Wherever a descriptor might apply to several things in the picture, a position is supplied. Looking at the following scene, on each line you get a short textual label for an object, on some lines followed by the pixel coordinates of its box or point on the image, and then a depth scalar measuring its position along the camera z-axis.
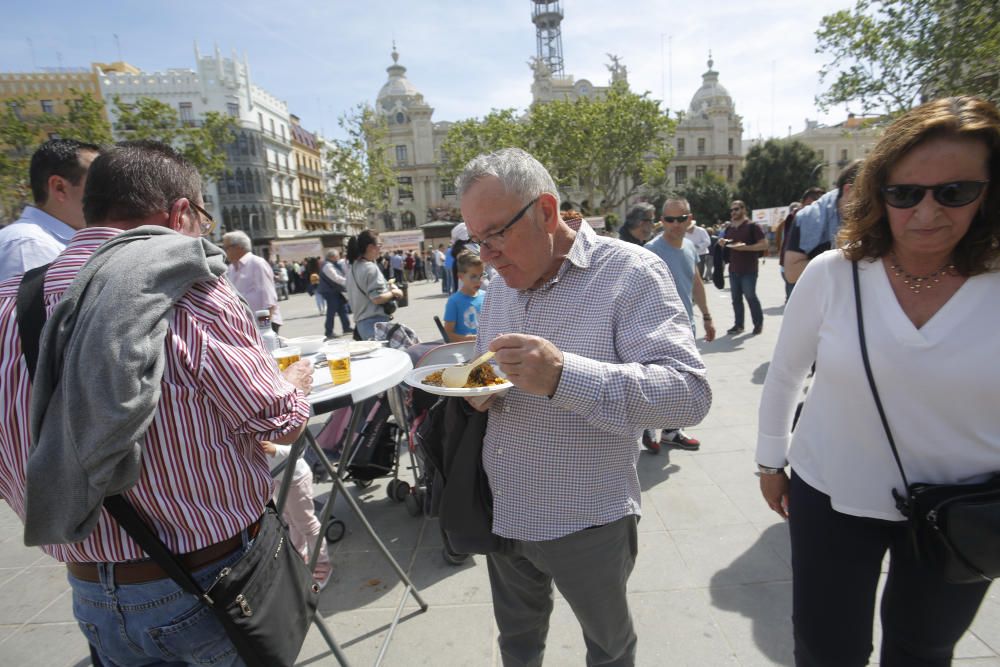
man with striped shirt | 1.14
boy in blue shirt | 3.97
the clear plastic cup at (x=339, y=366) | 2.21
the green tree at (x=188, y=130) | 17.16
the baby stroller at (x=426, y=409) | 1.67
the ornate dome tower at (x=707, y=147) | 65.00
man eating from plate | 1.26
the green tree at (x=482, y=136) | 33.94
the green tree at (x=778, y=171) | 42.00
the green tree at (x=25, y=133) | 14.95
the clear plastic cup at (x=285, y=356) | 2.14
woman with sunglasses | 1.25
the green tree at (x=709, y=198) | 48.53
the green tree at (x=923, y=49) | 10.05
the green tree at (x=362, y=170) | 35.22
